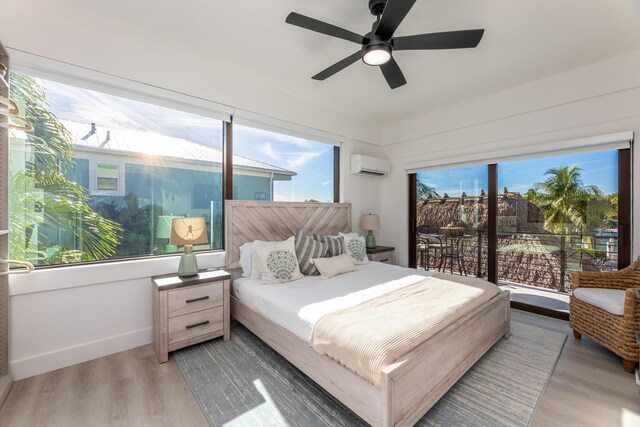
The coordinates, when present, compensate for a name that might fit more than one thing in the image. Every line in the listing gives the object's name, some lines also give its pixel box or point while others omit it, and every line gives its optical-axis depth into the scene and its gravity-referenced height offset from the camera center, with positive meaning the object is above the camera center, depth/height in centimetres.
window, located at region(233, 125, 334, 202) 338 +67
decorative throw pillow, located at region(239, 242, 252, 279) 293 -47
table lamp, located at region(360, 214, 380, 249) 434 -13
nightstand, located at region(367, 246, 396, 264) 414 -59
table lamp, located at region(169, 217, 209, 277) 250 -20
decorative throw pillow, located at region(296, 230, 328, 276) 301 -41
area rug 166 -122
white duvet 196 -66
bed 142 -87
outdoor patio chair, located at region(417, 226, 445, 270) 433 -48
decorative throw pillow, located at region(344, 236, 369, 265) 350 -44
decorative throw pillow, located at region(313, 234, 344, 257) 334 -35
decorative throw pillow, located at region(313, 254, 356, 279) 295 -55
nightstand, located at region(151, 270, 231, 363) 229 -84
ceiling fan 178 +124
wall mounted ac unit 433 +82
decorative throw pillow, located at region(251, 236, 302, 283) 271 -47
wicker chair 209 -86
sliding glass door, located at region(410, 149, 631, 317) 293 -7
